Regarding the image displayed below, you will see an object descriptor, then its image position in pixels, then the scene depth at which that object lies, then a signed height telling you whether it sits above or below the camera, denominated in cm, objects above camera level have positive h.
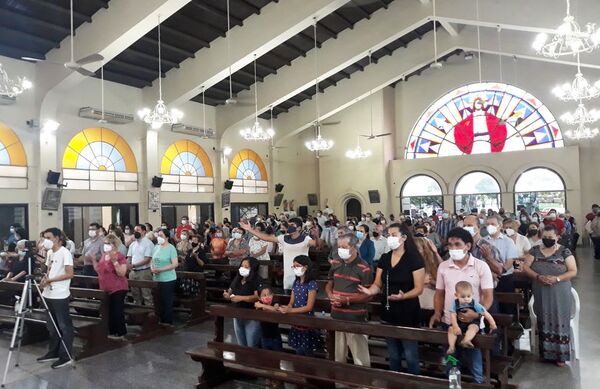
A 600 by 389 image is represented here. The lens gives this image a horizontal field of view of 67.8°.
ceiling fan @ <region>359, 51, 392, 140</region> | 1883 +433
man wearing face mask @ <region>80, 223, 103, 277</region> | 708 -69
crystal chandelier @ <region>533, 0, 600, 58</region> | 545 +212
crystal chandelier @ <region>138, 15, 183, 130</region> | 837 +172
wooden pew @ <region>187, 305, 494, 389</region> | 322 -132
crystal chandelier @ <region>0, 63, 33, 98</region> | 688 +203
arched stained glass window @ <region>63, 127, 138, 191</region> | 1205 +130
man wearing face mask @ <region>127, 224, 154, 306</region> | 669 -84
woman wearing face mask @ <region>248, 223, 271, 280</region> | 739 -76
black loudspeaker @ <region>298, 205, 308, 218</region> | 2018 -30
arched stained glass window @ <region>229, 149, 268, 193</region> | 1756 +129
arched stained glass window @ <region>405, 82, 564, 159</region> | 1667 +296
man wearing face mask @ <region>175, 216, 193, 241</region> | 1098 -50
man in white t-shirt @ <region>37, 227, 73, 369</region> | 490 -88
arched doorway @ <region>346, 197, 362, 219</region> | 1966 -25
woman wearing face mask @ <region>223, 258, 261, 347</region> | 431 -91
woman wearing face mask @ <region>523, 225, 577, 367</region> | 441 -93
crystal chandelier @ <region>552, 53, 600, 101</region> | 779 +208
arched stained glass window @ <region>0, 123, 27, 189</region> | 1052 +117
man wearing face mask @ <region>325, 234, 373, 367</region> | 381 -81
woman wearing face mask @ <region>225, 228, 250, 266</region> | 788 -79
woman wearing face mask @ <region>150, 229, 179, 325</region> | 618 -90
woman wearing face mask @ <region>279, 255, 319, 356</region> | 412 -94
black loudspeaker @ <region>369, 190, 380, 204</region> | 1872 +24
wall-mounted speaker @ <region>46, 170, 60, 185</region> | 1098 +78
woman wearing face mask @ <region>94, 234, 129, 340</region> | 557 -94
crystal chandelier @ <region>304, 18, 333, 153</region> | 1340 +185
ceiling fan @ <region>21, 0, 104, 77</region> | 685 +230
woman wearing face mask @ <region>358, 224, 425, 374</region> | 360 -72
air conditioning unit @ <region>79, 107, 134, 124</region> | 1170 +246
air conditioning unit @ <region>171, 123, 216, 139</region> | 1422 +249
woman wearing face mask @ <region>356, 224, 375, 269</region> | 667 -70
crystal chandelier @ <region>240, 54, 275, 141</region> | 1063 +177
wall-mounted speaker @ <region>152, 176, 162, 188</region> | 1356 +78
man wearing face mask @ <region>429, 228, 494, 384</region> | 342 -63
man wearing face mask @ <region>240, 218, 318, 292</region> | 575 -56
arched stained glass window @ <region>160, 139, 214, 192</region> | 1478 +128
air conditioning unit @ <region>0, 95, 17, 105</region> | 930 +233
